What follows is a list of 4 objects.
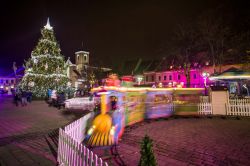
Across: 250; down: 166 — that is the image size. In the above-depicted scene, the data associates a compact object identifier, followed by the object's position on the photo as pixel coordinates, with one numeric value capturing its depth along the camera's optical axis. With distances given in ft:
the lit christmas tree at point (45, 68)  71.01
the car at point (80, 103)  44.77
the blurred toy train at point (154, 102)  23.65
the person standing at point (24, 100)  51.40
